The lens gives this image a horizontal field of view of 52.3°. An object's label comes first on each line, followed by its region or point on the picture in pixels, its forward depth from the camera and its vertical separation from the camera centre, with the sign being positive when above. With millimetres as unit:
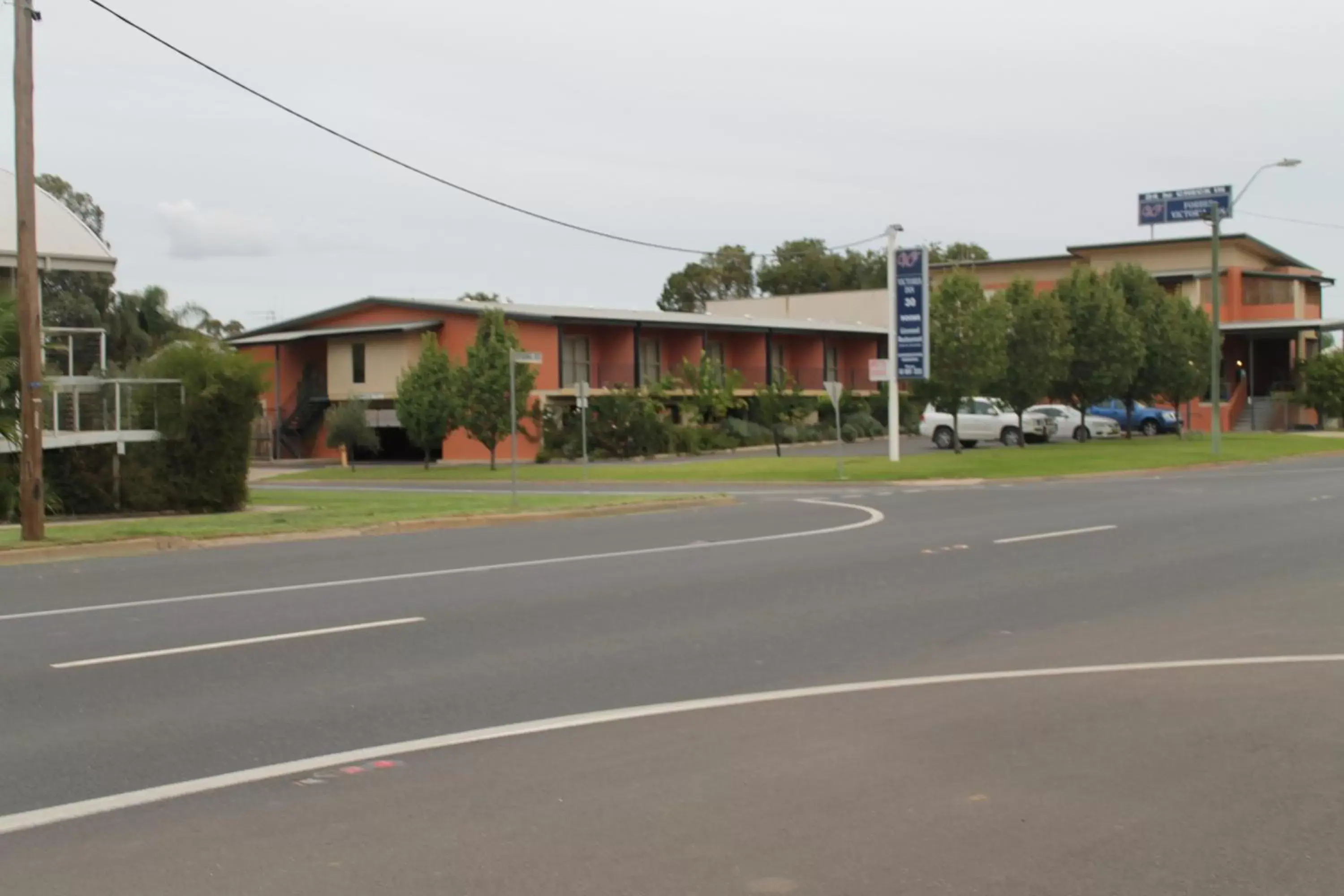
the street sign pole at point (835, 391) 30336 +775
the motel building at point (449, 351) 51000 +3280
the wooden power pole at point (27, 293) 15922 +1748
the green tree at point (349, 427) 49656 +284
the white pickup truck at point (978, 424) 47438 -41
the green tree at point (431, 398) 43062 +1135
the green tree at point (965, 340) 40594 +2483
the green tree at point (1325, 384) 61375 +1415
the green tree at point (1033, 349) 42969 +2294
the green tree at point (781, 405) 55438 +889
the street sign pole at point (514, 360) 21109 +1151
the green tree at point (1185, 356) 49781 +2353
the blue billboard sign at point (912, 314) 37500 +3052
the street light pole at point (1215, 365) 39406 +1558
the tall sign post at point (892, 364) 37156 +1635
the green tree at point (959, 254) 99062 +12488
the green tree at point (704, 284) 102125 +10816
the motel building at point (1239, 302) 67375 +6550
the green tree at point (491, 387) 42000 +1400
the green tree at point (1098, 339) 45844 +2742
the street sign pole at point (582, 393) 32000 +879
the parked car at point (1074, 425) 52031 -171
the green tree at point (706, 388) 52938 +1577
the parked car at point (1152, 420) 58094 -37
